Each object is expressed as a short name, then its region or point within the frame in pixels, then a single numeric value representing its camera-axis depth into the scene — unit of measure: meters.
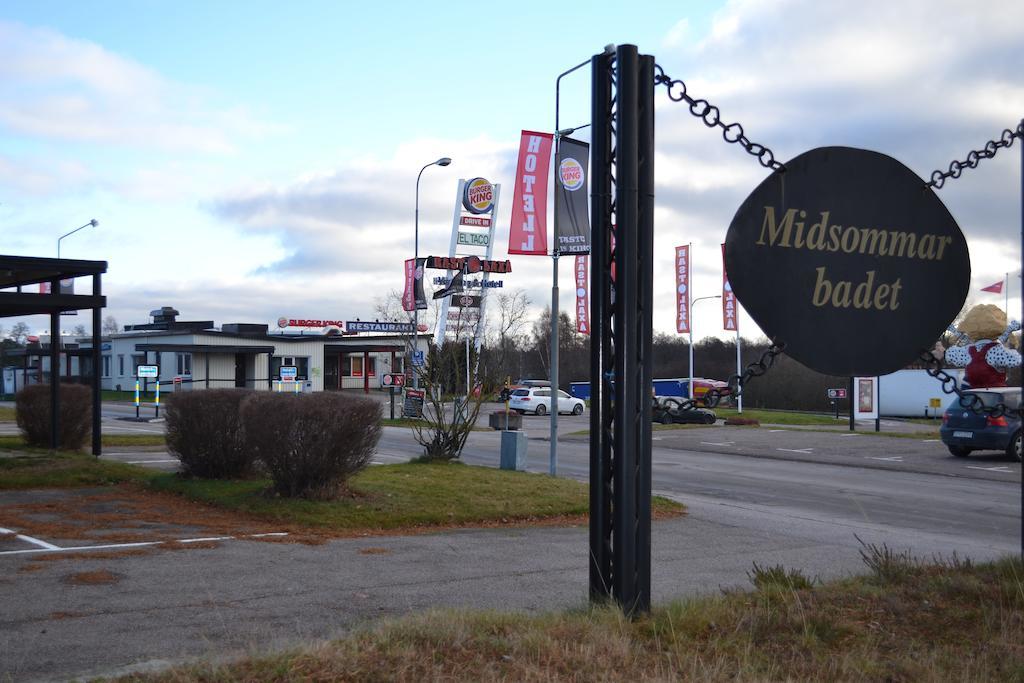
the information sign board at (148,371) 43.09
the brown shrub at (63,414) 19.39
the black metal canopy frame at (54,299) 16.78
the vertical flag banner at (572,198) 16.92
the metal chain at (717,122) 5.86
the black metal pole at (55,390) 18.56
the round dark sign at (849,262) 5.94
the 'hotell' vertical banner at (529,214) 18.52
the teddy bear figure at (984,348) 18.11
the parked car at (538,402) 51.12
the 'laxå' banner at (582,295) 46.12
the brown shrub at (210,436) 14.44
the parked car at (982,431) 23.62
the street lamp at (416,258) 40.03
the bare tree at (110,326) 126.15
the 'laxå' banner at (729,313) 46.25
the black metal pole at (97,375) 18.05
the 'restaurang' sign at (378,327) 53.11
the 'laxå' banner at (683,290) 48.00
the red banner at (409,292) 45.38
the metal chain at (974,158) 6.56
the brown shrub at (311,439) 12.08
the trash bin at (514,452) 18.39
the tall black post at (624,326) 5.60
